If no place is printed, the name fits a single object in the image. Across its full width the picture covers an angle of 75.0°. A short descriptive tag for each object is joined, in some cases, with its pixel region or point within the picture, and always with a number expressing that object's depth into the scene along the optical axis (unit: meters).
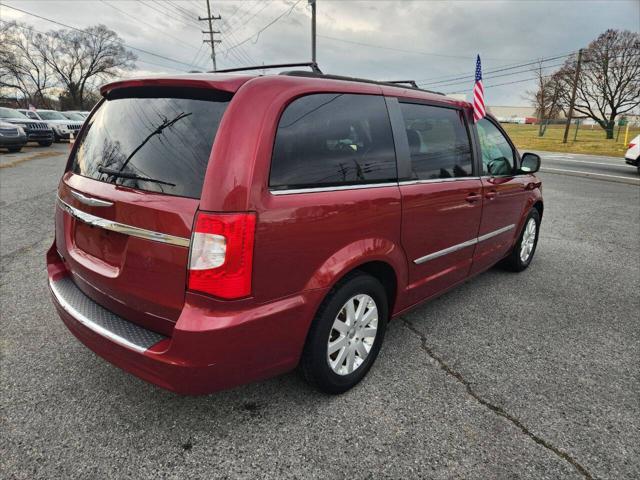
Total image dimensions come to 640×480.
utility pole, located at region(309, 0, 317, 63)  18.69
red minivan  1.79
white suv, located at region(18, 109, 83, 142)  21.59
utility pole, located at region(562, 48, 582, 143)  33.41
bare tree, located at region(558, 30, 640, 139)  37.41
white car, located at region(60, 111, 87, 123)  23.96
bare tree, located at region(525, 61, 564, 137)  39.97
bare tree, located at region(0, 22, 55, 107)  46.19
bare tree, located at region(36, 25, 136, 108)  54.12
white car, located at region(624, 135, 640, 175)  13.80
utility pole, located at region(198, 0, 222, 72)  45.34
